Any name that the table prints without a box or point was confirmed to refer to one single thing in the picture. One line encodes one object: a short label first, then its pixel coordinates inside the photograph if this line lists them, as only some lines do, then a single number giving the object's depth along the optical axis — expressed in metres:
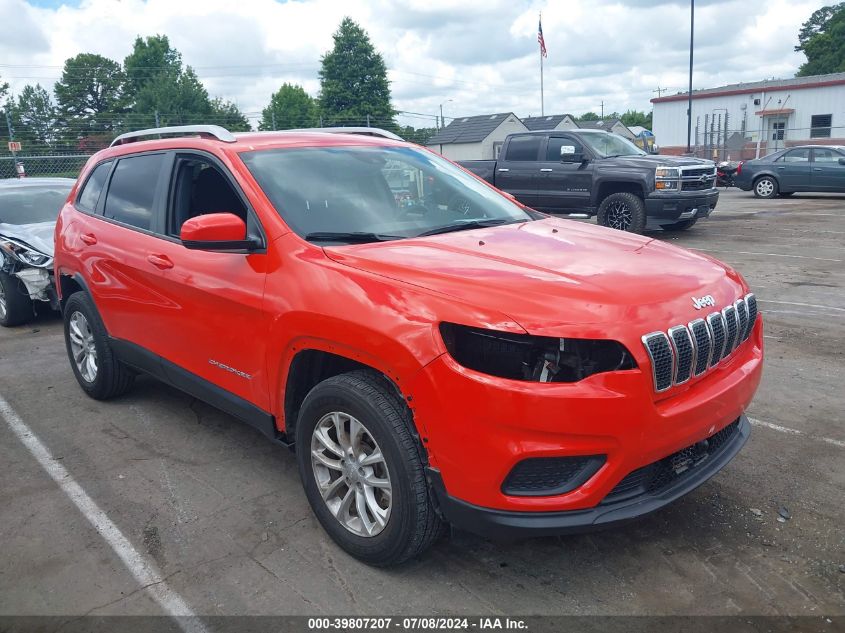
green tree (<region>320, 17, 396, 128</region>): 61.78
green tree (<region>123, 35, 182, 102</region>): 72.00
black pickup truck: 11.96
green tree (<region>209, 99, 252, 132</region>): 40.66
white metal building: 38.06
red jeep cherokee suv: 2.52
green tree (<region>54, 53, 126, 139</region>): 63.47
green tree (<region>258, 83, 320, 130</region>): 88.25
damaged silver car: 7.42
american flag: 40.22
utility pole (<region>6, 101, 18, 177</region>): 21.49
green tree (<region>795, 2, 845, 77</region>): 65.75
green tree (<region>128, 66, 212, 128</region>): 55.62
